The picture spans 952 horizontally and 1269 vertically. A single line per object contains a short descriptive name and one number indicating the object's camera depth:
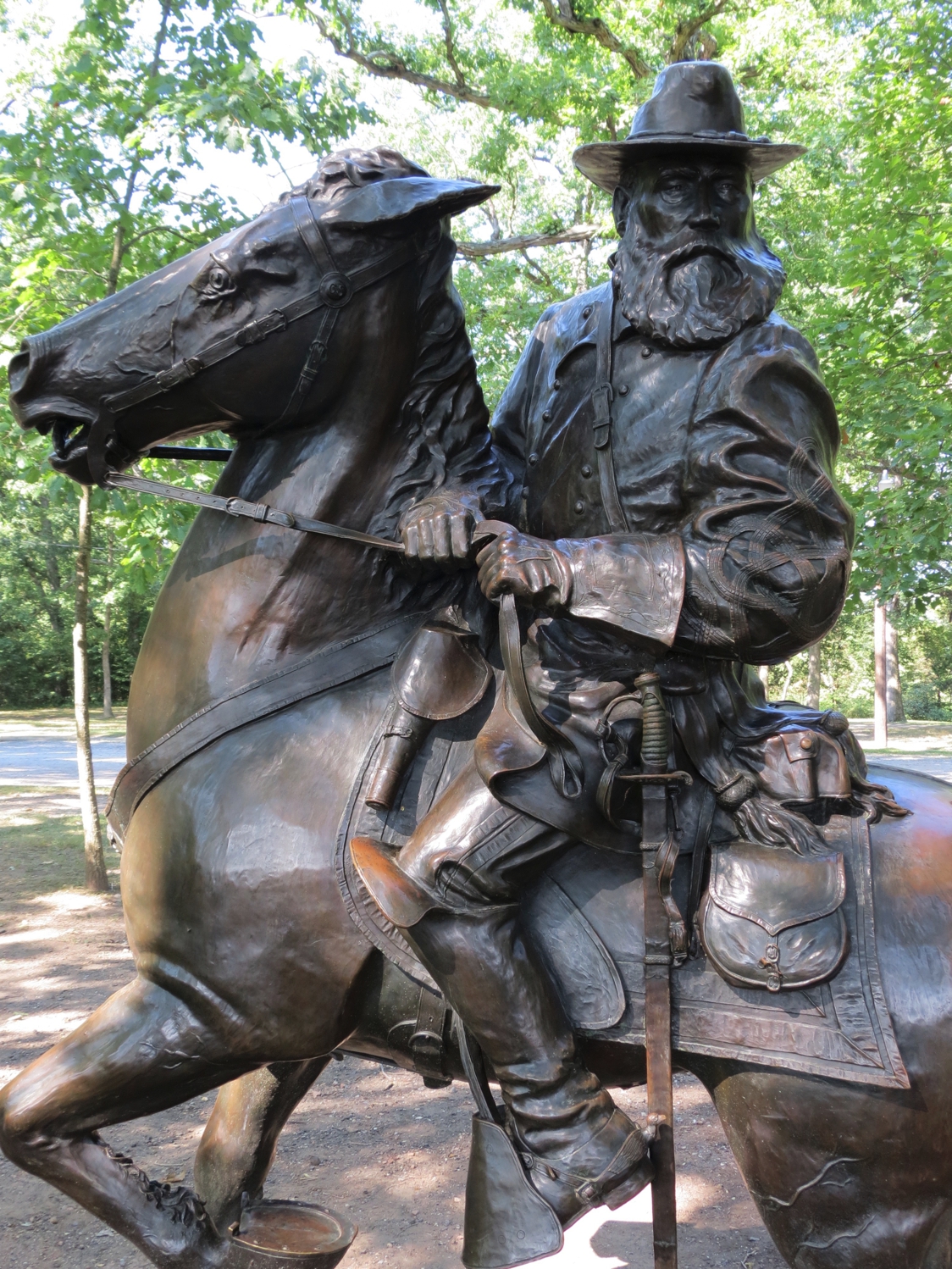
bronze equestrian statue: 1.92
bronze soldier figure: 1.94
